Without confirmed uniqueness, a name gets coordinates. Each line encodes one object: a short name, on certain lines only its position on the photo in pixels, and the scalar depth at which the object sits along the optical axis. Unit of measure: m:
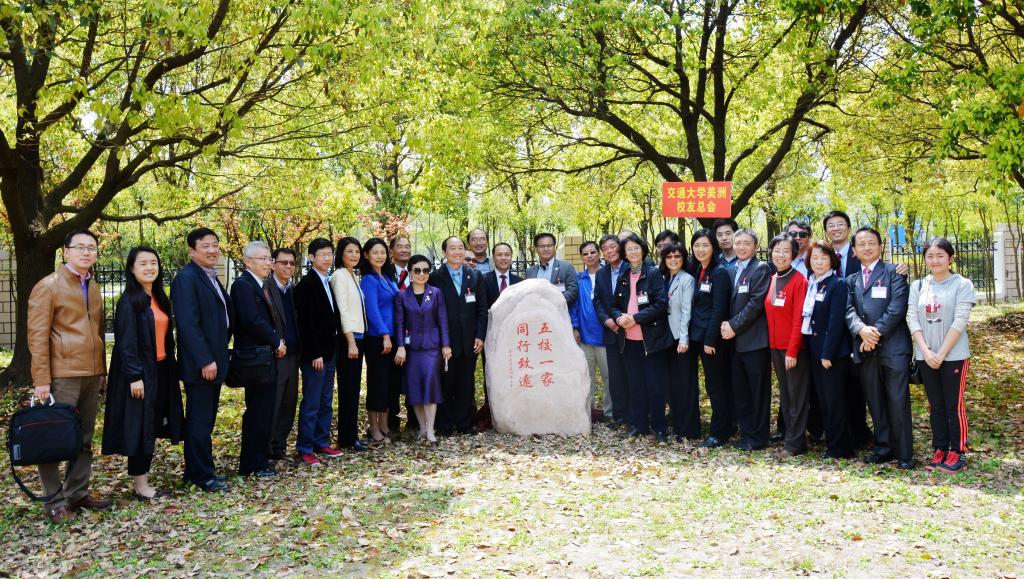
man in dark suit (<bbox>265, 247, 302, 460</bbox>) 5.92
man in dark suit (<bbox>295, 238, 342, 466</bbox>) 6.24
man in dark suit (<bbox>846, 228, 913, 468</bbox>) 5.62
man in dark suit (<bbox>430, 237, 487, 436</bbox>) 7.03
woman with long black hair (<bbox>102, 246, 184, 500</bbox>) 4.95
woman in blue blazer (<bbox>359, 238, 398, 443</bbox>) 6.71
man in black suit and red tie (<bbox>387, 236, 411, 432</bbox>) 6.98
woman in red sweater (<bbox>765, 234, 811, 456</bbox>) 6.05
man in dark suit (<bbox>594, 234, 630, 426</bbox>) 7.18
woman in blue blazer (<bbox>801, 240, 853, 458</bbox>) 5.83
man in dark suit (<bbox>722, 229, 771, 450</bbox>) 6.30
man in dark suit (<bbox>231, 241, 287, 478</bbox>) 5.58
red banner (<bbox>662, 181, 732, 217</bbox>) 10.48
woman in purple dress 6.77
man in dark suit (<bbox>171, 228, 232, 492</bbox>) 5.23
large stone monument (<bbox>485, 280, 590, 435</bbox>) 6.93
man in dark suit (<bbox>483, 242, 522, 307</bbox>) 7.47
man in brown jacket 4.72
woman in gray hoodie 5.41
